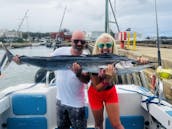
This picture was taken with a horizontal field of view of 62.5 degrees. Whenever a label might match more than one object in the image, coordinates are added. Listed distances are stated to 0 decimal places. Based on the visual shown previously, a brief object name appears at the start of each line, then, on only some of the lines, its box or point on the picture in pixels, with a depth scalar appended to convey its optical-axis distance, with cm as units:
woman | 156
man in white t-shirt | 153
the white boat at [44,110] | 204
